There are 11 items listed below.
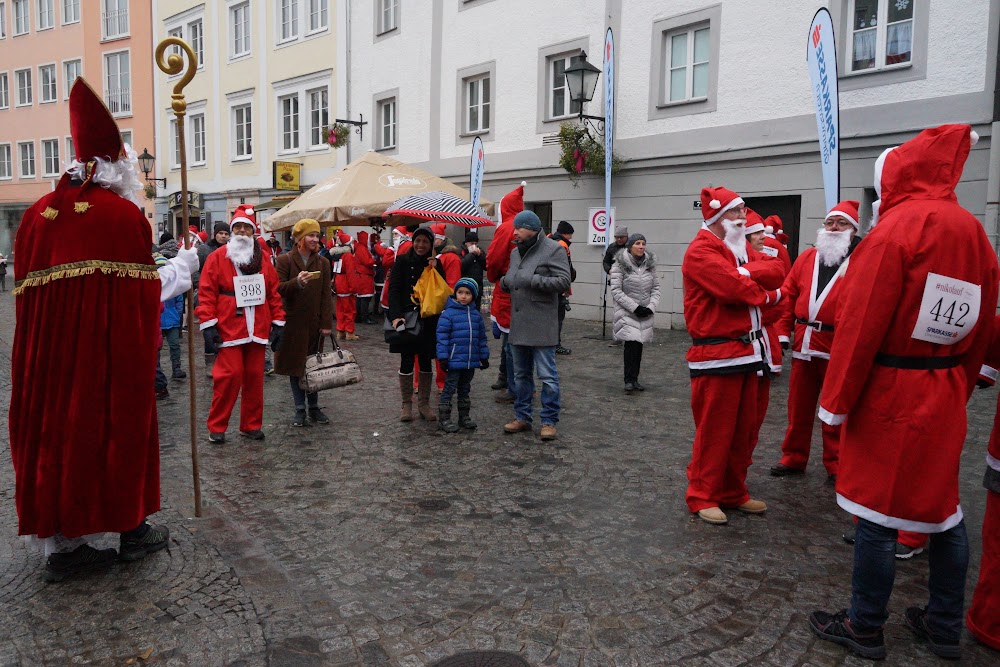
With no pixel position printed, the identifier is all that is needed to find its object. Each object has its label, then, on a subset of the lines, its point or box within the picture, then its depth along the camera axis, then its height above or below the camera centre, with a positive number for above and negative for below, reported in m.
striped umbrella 9.82 +0.37
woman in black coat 7.40 -0.76
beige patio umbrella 12.94 +0.80
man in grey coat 6.84 -0.54
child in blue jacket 7.08 -0.92
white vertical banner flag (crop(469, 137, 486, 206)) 12.88 +1.11
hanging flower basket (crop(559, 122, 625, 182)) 15.91 +1.80
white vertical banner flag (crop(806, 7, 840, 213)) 8.05 +1.64
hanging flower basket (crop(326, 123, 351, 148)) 23.11 +3.03
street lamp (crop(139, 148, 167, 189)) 24.44 +2.36
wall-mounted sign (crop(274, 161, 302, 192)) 24.25 +1.91
